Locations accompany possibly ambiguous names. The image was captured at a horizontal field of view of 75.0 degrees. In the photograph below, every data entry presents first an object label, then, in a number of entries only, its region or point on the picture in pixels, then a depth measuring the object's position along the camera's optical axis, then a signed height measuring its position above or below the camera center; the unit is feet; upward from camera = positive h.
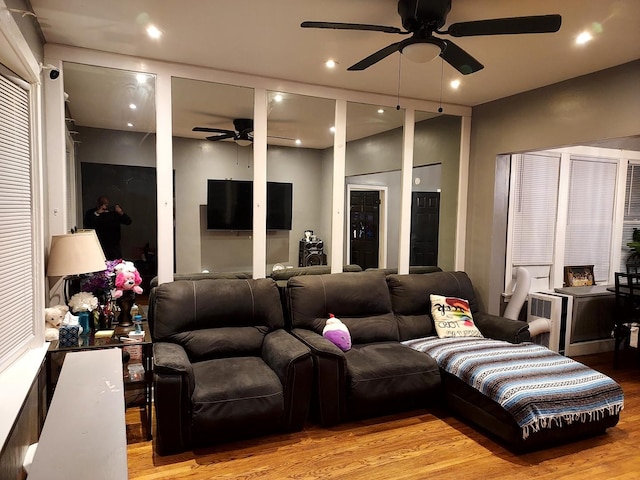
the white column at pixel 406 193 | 14.23 +0.77
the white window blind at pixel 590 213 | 15.97 +0.26
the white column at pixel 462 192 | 14.98 +0.89
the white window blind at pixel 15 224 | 6.68 -0.30
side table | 8.45 -3.01
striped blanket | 8.61 -3.65
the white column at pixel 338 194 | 13.29 +0.64
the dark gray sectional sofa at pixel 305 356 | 8.55 -3.47
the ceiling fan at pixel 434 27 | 6.55 +3.08
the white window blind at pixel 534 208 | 14.73 +0.36
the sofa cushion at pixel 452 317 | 12.37 -3.05
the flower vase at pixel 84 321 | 9.61 -2.62
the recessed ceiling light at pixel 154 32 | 8.84 +3.86
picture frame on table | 16.07 -2.19
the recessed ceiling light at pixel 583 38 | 8.66 +3.84
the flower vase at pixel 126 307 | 10.09 -2.37
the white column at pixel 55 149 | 9.82 +1.38
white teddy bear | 8.68 -2.45
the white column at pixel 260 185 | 12.16 +0.80
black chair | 13.50 -3.00
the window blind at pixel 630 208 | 17.03 +0.52
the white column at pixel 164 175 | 10.98 +0.93
